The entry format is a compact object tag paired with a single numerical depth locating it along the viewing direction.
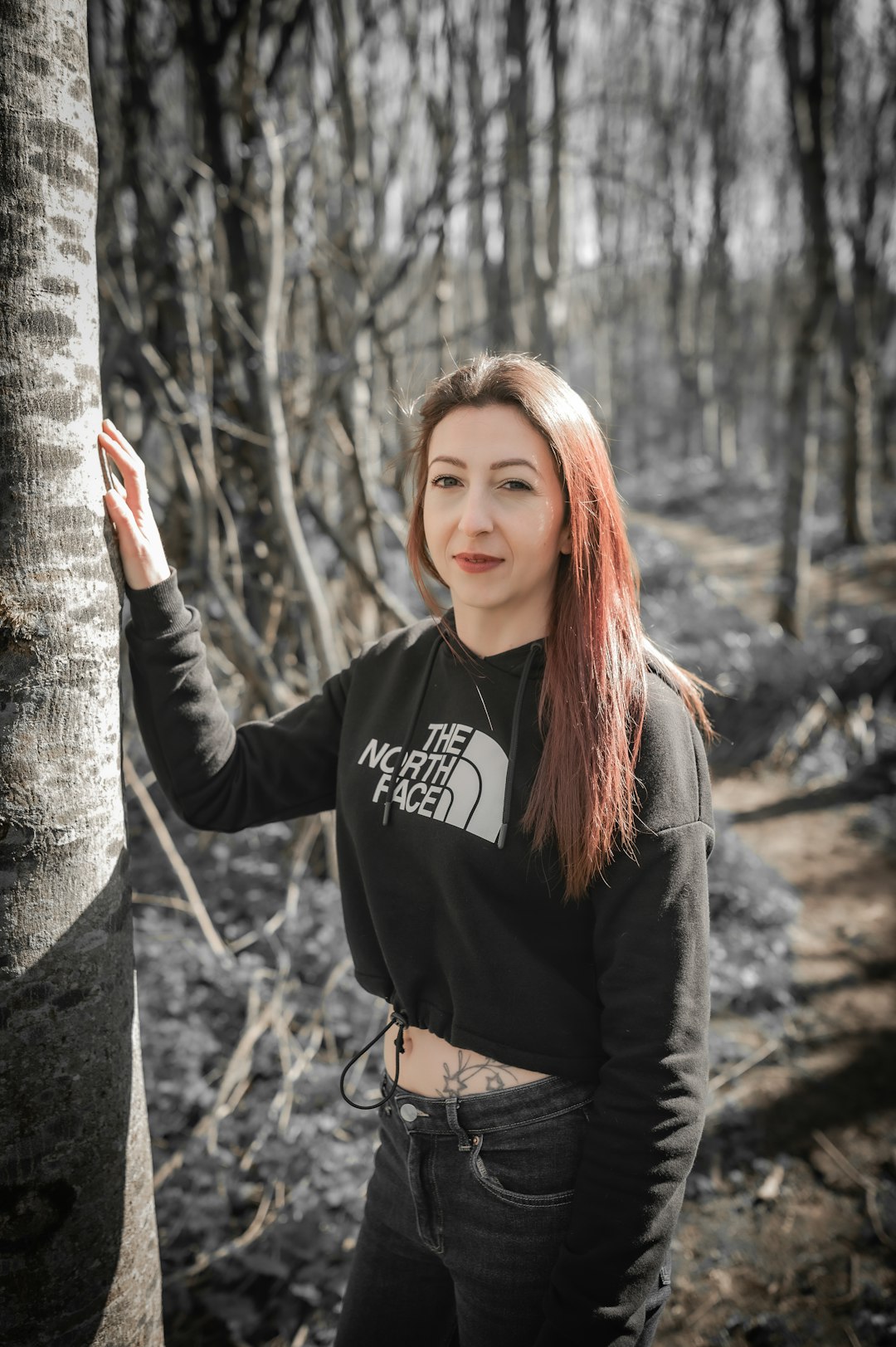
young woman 1.21
